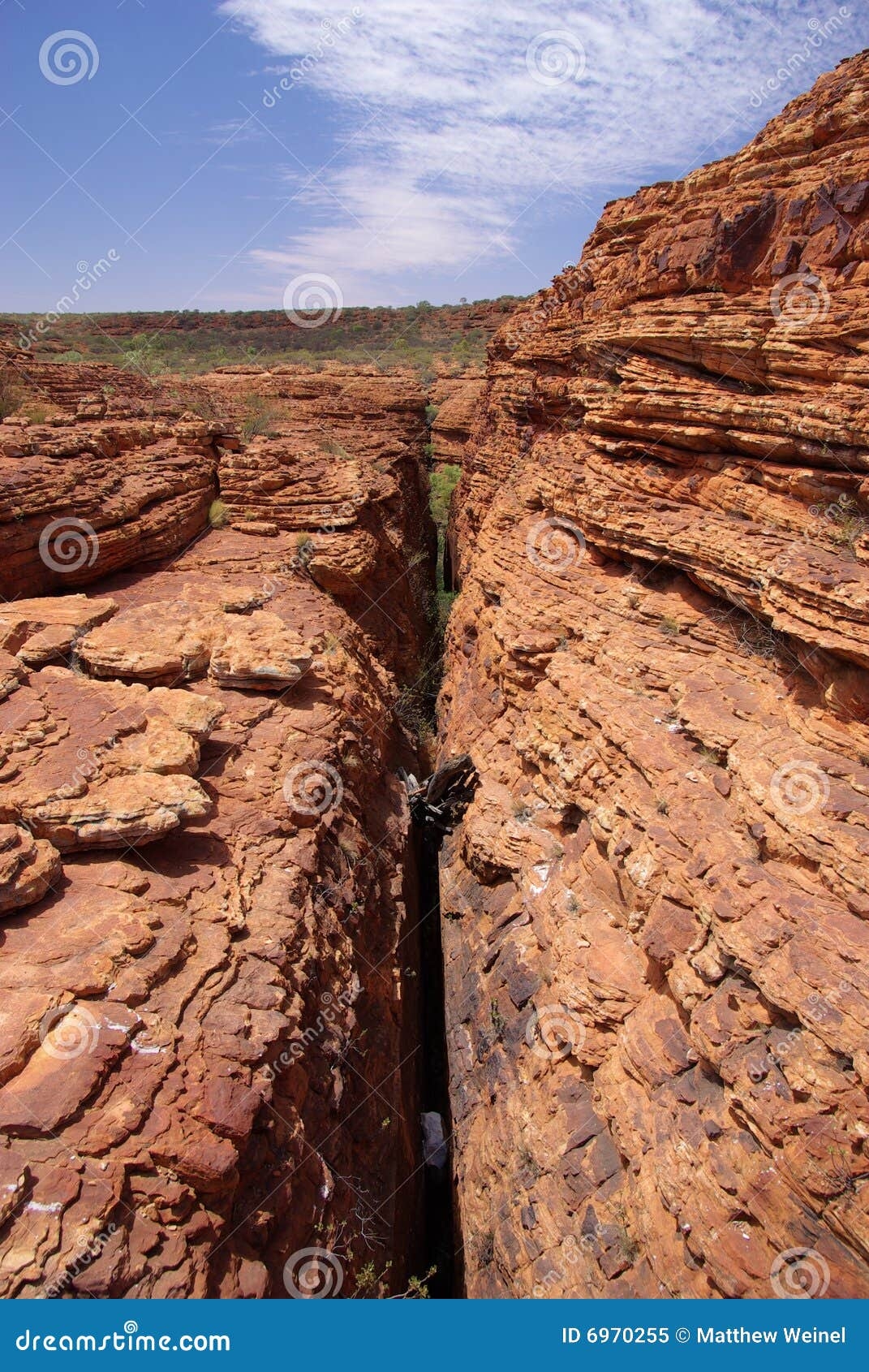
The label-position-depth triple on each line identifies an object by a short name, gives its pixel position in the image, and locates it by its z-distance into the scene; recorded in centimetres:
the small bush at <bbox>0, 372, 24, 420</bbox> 1298
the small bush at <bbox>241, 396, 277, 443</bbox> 1768
